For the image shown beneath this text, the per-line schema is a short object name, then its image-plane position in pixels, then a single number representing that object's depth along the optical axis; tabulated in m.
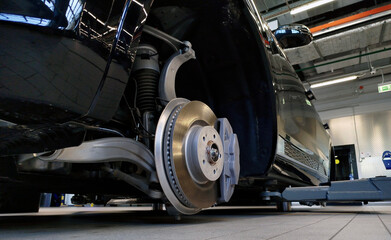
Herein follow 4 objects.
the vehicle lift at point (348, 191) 1.53
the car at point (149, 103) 0.58
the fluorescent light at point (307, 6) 4.56
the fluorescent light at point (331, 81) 7.86
